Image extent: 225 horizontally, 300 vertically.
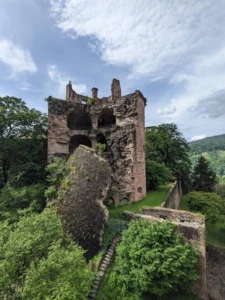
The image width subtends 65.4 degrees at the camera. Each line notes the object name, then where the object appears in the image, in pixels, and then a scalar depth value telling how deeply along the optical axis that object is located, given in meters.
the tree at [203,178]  31.78
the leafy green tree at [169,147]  29.38
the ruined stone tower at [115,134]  17.33
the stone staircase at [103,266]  9.25
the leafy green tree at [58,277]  5.68
